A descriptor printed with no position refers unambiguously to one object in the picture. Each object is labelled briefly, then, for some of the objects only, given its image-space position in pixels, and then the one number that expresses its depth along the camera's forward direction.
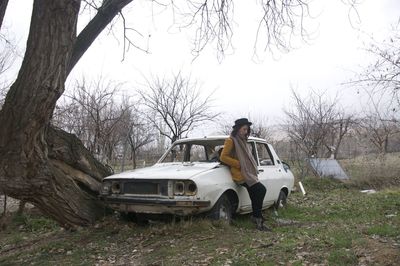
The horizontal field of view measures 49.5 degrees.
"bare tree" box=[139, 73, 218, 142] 20.01
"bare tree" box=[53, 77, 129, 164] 15.51
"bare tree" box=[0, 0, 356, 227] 5.42
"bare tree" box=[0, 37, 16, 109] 16.69
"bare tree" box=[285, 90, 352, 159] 20.54
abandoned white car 6.24
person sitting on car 6.92
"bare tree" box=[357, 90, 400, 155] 27.97
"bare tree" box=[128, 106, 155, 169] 23.03
